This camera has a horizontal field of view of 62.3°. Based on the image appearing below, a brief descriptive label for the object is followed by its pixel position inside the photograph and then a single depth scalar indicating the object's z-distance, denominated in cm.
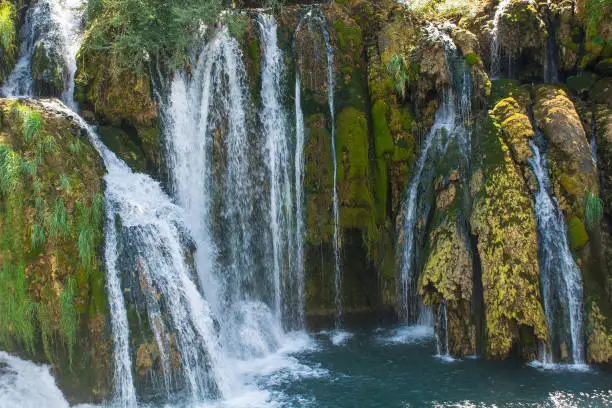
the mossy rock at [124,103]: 1099
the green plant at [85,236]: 819
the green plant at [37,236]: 802
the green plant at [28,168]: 828
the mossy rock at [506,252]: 913
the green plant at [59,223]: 812
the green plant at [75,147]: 904
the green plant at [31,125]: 855
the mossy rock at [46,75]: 1129
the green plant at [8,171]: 815
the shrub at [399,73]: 1170
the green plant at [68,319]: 792
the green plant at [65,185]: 843
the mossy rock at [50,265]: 790
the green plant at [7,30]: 1158
